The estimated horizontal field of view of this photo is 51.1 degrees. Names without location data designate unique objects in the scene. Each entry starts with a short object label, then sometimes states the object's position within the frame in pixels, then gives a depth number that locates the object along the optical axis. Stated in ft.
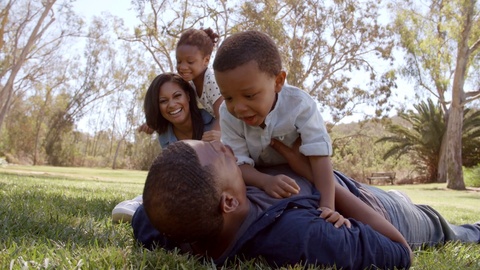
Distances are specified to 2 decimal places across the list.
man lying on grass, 7.04
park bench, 119.39
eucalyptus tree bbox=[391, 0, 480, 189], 74.54
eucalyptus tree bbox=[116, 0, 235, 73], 89.81
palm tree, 110.63
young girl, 16.20
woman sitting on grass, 15.62
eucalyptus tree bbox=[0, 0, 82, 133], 84.84
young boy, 8.68
